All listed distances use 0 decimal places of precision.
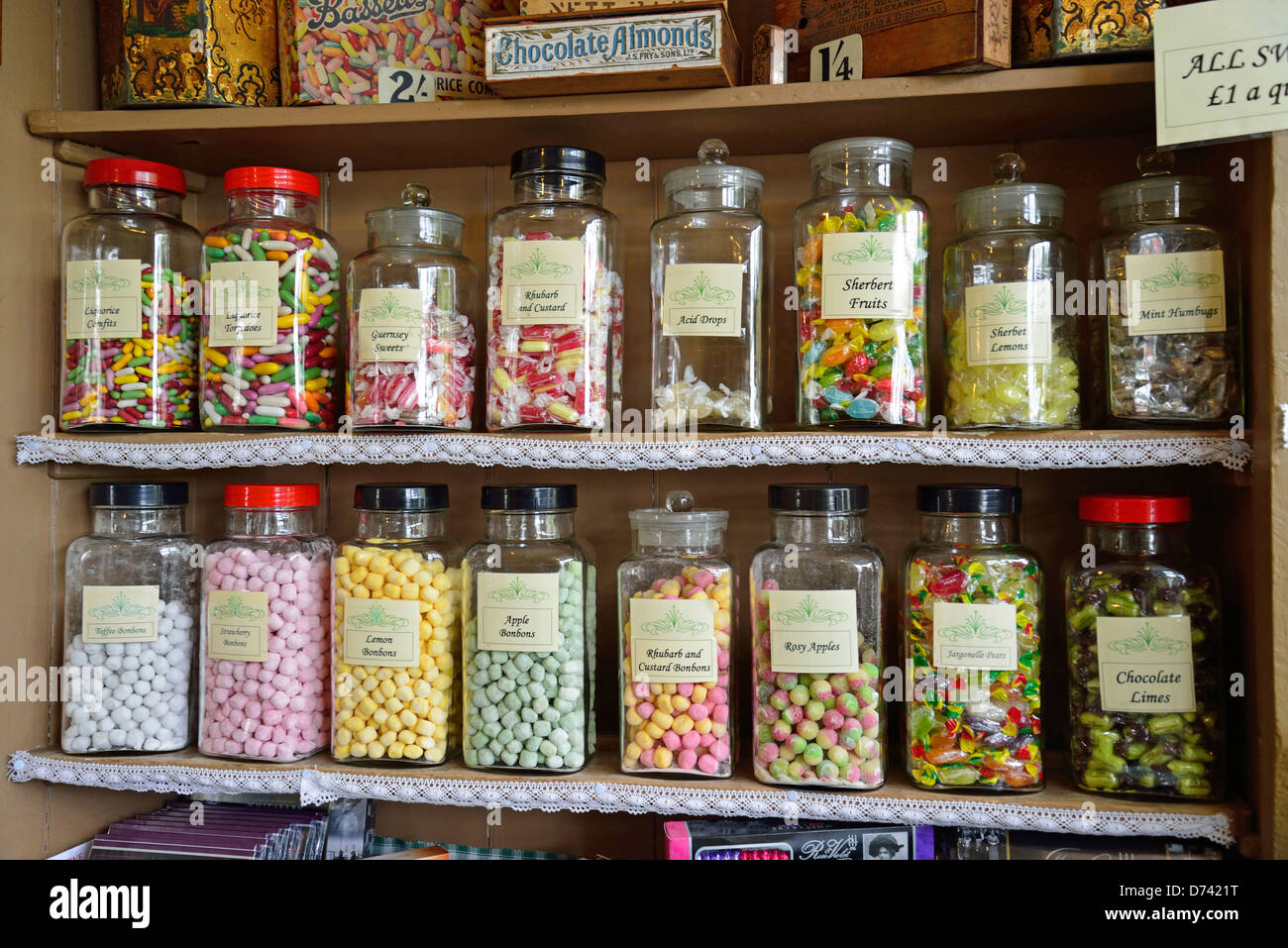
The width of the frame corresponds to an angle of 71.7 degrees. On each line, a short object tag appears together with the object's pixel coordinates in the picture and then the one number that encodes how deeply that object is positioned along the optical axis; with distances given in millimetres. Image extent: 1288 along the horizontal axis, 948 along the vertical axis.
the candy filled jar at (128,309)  1235
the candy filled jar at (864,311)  1090
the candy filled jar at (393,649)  1164
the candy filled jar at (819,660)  1079
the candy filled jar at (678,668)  1111
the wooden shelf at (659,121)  1104
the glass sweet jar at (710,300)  1150
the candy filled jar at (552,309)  1151
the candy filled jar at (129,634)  1237
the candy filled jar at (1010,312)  1076
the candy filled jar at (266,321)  1216
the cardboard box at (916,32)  1052
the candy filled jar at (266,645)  1210
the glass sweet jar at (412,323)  1187
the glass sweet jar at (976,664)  1069
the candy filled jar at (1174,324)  1048
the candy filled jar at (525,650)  1133
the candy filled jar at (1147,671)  1047
